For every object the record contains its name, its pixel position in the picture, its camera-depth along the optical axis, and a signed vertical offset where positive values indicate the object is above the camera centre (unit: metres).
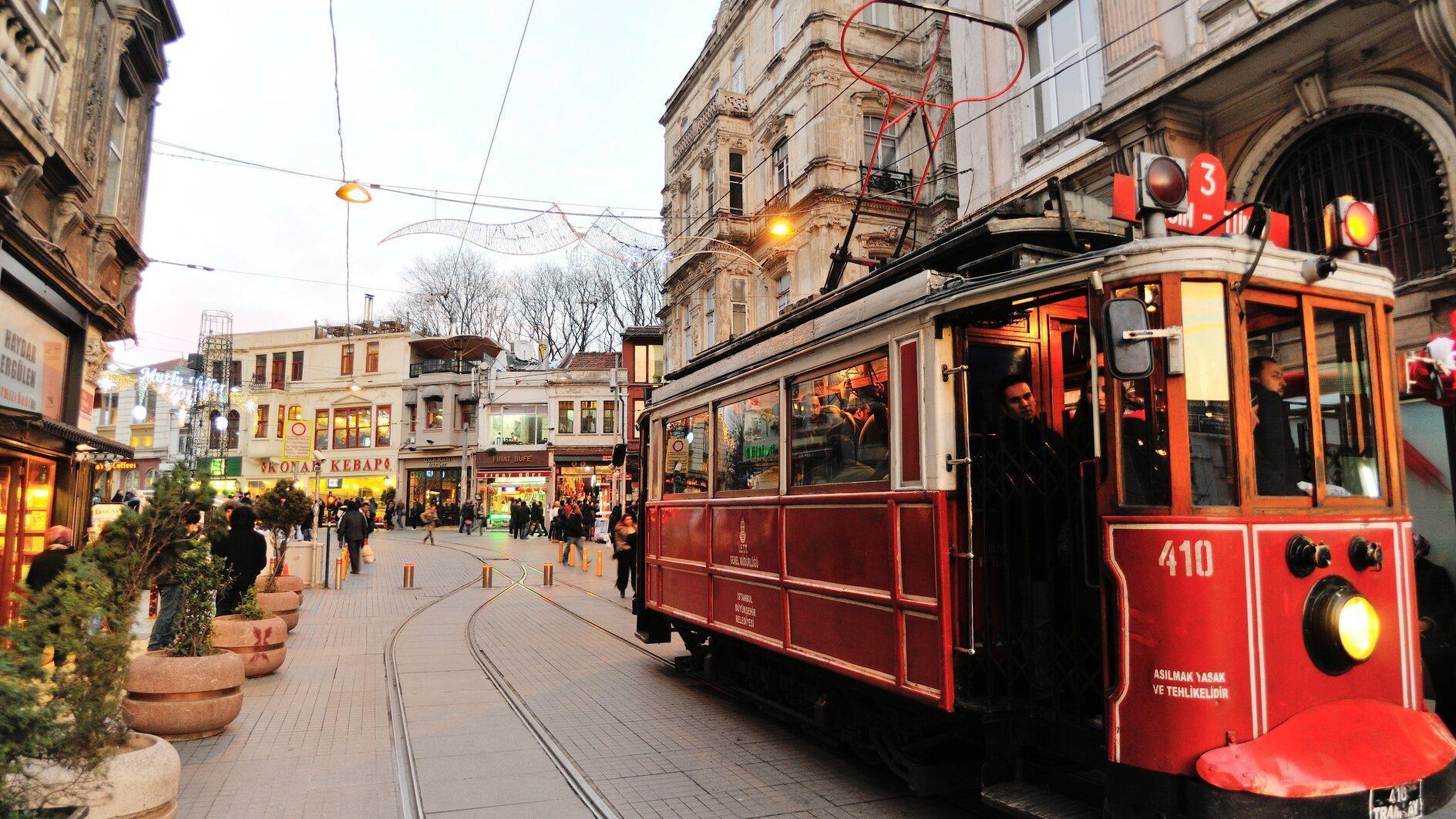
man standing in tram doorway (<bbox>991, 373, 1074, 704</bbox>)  4.65 -0.02
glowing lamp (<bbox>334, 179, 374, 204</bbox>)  12.57 +4.44
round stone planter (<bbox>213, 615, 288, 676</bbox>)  9.04 -1.32
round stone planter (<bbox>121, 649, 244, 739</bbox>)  6.64 -1.39
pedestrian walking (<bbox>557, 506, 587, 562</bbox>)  24.00 -0.53
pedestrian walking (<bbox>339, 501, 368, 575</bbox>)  21.81 -0.53
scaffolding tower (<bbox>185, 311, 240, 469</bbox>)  43.91 +5.49
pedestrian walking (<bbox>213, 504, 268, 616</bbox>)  9.65 -0.51
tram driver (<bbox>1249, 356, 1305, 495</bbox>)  4.16 +0.33
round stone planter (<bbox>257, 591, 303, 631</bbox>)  11.91 -1.28
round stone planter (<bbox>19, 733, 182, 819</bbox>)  4.05 -1.31
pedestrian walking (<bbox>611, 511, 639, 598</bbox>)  16.08 -0.72
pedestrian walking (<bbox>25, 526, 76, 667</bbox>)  8.82 -0.54
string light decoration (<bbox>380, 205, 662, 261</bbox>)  12.72 +4.03
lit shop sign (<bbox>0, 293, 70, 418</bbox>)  9.77 +1.78
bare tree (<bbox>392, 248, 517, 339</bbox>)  55.53 +12.90
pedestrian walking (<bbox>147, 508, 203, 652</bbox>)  8.65 -1.09
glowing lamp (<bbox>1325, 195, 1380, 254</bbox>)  4.53 +1.41
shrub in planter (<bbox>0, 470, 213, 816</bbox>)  3.41 -0.85
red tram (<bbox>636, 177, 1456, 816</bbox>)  3.86 -0.12
